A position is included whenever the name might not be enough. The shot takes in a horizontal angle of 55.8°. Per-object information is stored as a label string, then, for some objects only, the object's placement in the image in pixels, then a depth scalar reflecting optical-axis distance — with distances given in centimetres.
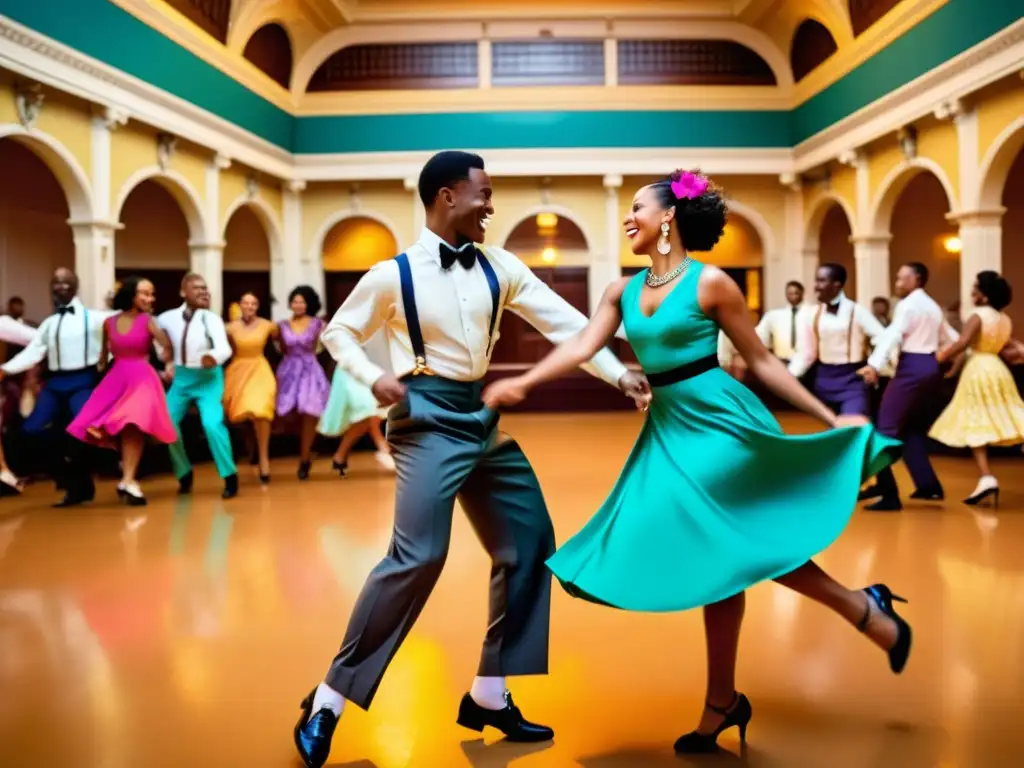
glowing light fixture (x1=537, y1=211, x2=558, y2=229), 1677
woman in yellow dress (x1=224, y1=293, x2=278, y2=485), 791
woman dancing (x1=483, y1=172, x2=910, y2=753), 244
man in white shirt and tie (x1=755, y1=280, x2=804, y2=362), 989
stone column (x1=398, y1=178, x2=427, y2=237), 1543
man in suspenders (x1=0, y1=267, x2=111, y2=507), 720
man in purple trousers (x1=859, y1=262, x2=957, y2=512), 652
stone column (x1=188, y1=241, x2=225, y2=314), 1269
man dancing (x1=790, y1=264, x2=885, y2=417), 636
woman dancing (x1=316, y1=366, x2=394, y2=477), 823
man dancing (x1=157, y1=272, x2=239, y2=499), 731
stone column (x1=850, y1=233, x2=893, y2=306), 1287
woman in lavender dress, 842
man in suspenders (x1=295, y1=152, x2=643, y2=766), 250
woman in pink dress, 683
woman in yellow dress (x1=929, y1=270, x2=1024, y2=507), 663
